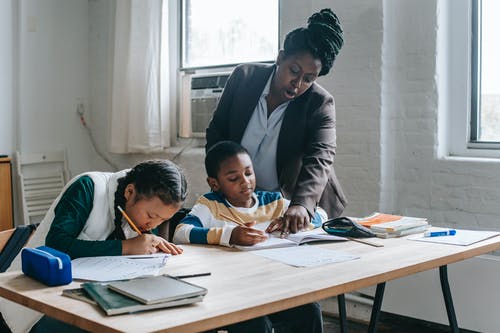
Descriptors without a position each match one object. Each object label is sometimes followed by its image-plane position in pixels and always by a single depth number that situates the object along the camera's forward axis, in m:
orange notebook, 2.42
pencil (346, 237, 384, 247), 2.15
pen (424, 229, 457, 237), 2.31
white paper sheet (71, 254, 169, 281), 1.60
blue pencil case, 1.53
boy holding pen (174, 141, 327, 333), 2.11
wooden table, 1.29
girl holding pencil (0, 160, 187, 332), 1.85
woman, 2.40
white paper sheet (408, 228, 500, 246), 2.19
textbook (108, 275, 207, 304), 1.35
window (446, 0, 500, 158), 3.24
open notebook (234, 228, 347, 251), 2.05
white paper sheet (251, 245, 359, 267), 1.85
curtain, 4.54
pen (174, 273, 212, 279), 1.65
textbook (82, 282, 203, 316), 1.30
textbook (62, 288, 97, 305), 1.39
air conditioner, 4.38
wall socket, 5.11
